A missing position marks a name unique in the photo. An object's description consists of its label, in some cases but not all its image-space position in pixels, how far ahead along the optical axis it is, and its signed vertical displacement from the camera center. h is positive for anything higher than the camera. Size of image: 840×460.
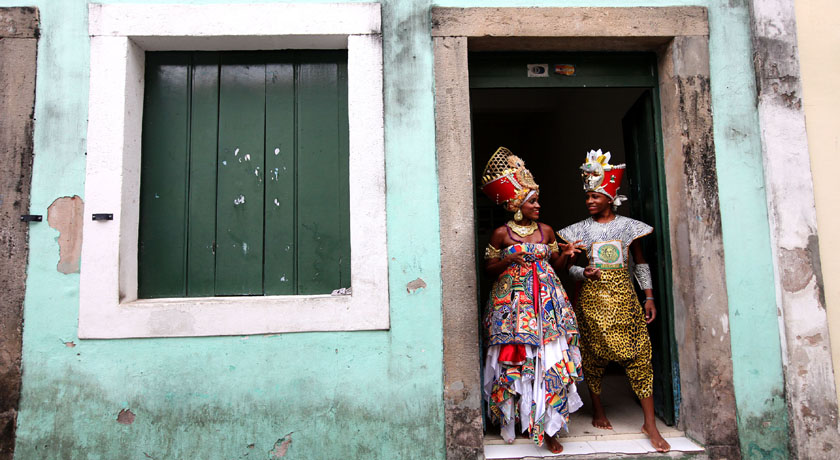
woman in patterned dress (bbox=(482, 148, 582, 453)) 3.04 -0.31
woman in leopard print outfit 3.22 -0.13
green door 3.44 +0.21
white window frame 2.99 +0.72
